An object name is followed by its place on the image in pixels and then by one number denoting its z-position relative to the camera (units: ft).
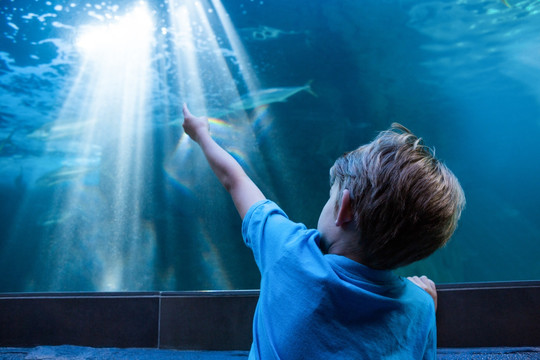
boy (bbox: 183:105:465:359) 2.11
